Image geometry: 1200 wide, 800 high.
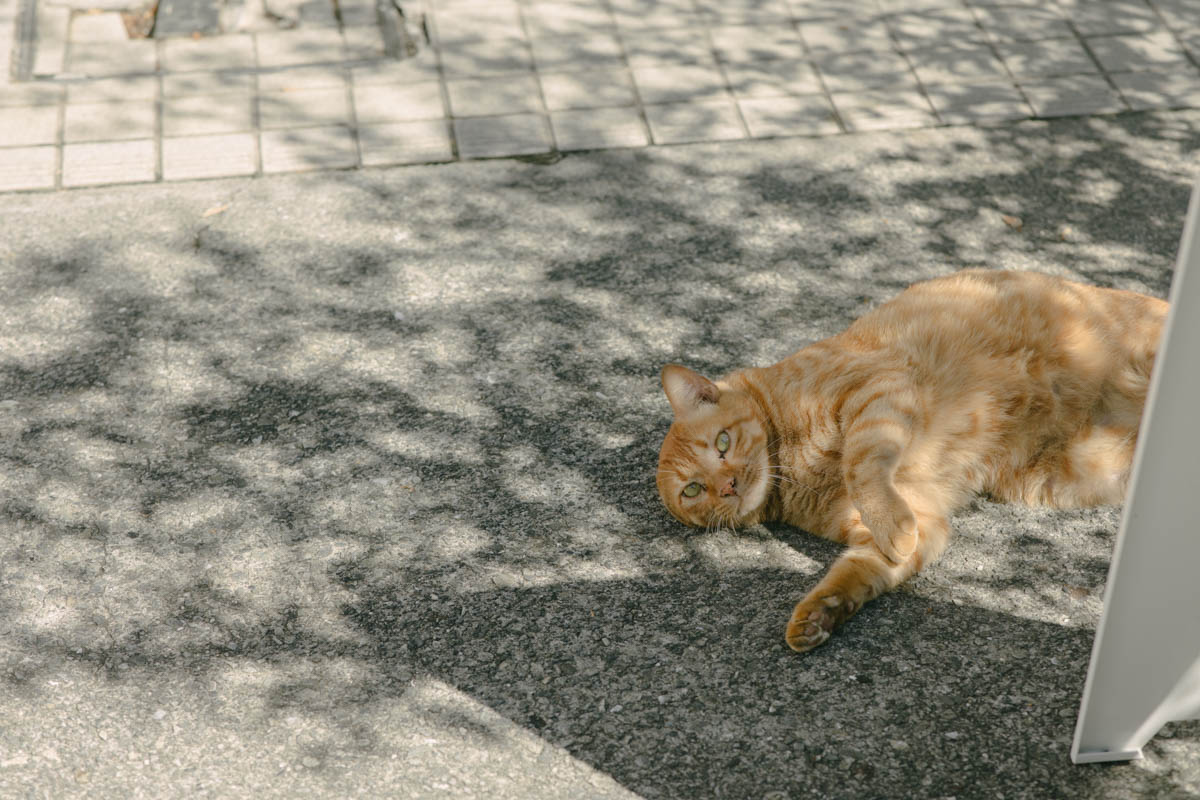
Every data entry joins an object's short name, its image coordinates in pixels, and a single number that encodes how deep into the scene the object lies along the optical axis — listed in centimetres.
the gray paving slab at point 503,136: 558
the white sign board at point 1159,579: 227
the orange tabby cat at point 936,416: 371
